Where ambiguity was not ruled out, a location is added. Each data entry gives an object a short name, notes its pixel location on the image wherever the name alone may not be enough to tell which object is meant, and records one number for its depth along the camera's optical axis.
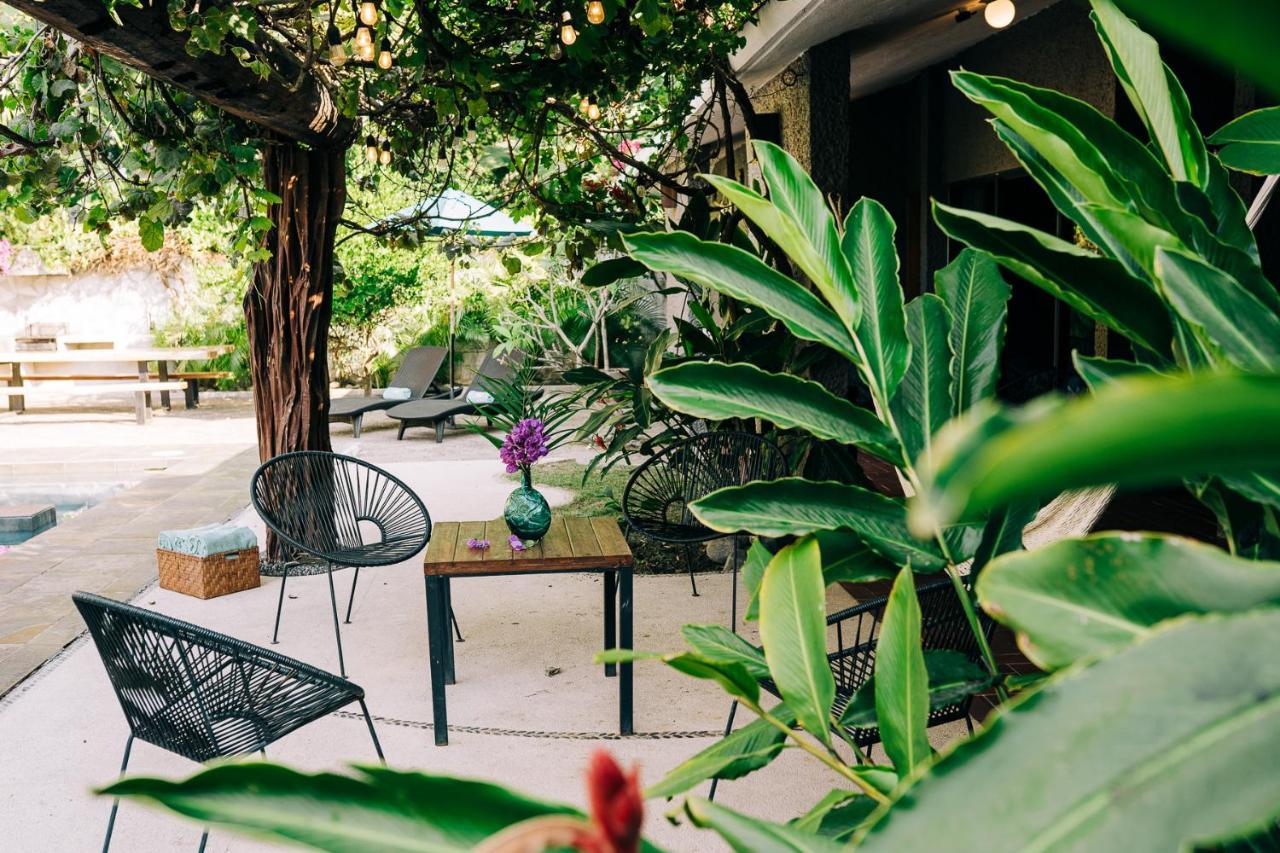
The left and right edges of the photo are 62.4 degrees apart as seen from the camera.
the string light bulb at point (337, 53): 5.08
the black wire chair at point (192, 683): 2.45
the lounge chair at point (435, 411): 10.20
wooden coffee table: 3.44
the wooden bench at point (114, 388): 11.55
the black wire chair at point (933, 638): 2.57
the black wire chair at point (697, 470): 4.97
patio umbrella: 12.41
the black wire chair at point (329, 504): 4.80
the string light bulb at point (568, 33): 4.52
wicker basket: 5.09
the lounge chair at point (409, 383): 10.56
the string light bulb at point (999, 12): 5.06
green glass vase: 3.64
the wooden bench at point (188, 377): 12.95
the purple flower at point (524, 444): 3.78
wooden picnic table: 11.75
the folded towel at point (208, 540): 5.06
